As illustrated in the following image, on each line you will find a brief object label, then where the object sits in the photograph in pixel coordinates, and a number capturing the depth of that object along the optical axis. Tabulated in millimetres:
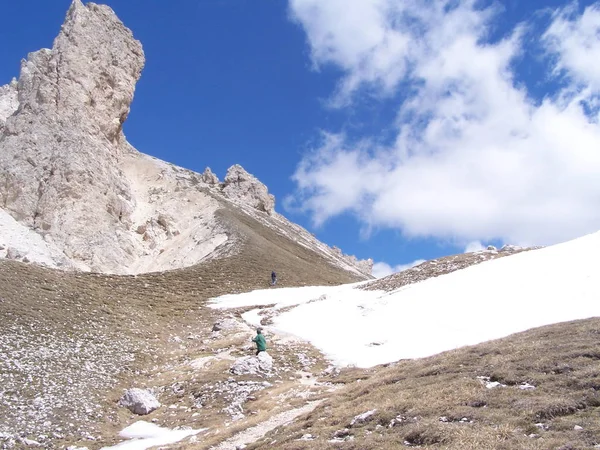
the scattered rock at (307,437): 13605
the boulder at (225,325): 36297
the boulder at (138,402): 21734
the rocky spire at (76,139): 65688
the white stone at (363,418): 13875
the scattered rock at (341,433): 13170
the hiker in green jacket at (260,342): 26766
